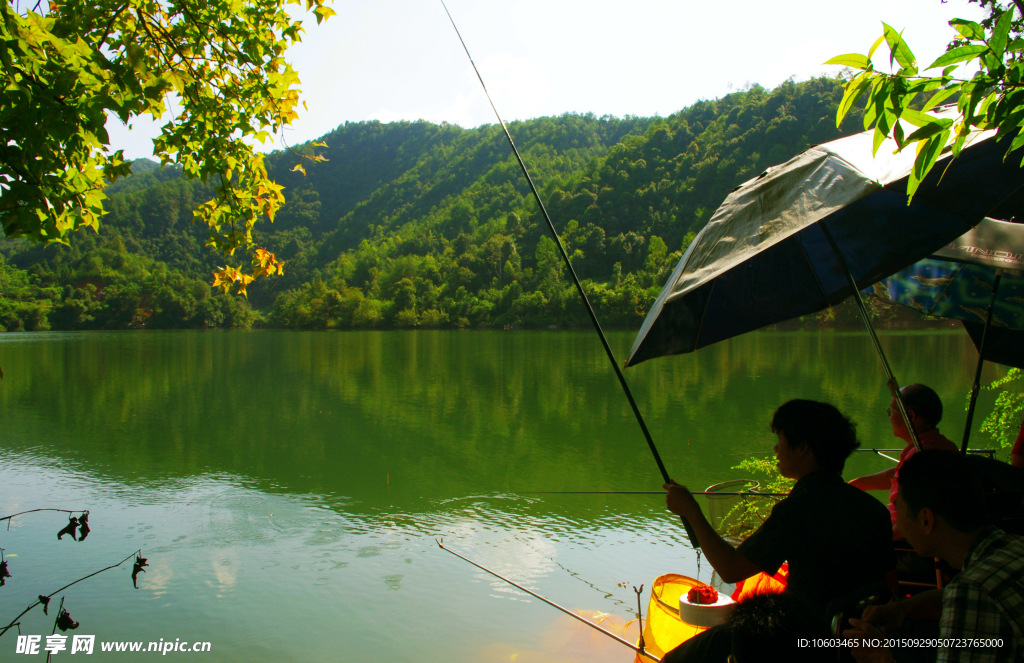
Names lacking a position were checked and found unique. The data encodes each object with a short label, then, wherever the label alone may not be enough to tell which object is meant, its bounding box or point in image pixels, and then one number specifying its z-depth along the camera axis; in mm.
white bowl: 2422
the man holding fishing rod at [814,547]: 1407
